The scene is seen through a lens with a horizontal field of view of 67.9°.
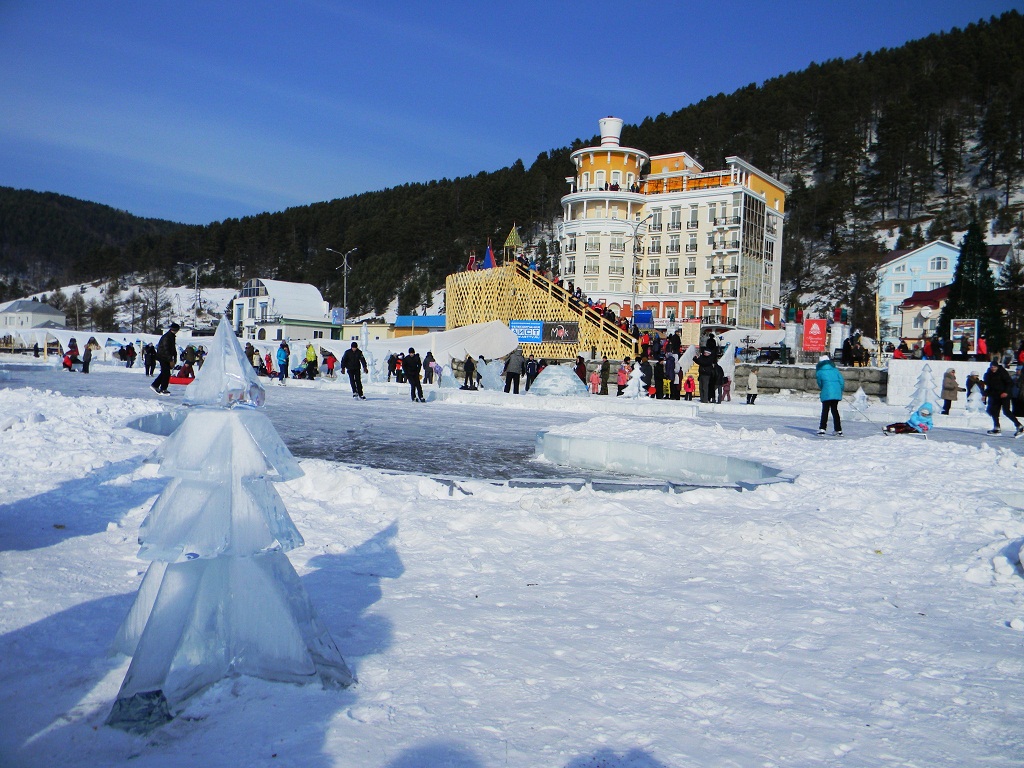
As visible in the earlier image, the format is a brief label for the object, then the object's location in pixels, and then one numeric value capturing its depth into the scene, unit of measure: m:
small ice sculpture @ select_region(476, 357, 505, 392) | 26.63
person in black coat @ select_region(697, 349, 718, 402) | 20.59
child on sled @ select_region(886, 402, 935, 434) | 12.72
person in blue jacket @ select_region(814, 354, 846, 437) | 13.55
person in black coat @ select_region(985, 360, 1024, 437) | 15.30
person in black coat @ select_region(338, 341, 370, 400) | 20.86
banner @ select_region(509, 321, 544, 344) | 33.31
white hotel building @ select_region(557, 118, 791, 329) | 63.84
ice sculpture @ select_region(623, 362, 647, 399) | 22.09
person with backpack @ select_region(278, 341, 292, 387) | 28.11
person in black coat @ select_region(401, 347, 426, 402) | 20.58
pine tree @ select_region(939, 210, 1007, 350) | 38.09
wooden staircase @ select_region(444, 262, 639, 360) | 31.64
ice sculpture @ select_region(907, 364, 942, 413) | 16.58
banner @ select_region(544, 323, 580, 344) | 32.38
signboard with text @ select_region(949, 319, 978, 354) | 24.56
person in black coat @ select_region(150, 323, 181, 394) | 18.44
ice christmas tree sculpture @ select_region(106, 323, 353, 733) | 3.21
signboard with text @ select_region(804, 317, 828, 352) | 26.97
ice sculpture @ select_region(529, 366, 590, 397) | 21.79
